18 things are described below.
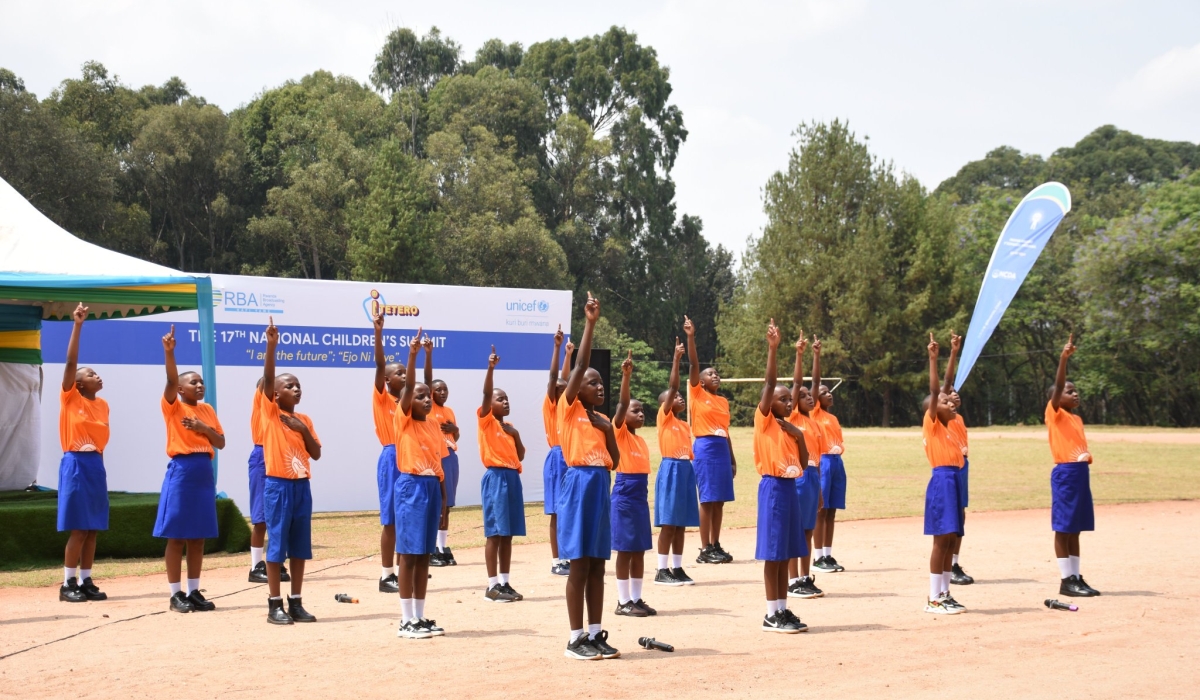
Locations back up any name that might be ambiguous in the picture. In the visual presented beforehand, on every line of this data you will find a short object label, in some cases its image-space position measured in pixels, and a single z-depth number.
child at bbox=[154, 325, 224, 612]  8.95
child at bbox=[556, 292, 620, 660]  6.96
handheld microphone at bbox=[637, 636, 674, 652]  7.35
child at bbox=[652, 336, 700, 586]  10.30
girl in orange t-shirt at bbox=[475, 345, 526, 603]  9.35
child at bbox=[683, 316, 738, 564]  11.07
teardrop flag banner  15.80
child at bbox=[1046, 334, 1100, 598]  9.40
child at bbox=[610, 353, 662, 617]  8.14
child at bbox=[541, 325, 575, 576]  9.93
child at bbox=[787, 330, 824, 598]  9.42
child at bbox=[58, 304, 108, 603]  9.62
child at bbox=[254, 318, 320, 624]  8.20
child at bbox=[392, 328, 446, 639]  7.66
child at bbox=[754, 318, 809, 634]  7.80
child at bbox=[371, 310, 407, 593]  9.27
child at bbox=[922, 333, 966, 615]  8.77
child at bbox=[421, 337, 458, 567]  10.76
